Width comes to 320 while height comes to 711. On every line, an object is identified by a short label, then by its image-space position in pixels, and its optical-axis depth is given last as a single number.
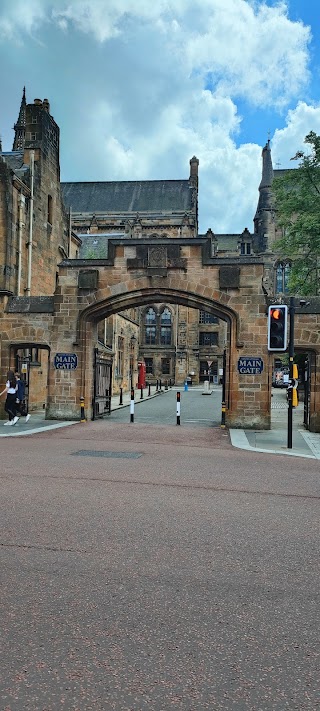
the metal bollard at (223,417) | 18.24
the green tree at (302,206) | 28.69
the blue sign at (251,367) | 18.08
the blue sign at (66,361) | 19.06
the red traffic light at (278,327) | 13.44
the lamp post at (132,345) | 49.62
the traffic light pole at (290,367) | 13.01
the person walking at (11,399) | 16.58
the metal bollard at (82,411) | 18.75
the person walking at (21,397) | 17.58
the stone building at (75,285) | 18.20
